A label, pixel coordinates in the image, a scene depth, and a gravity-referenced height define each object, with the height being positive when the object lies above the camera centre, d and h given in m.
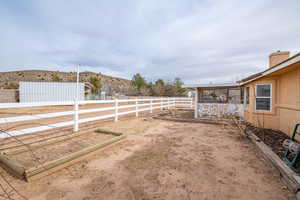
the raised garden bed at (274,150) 1.93 -1.33
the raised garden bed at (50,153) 2.01 -1.25
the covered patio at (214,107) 8.15 -0.55
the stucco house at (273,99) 4.18 -0.01
